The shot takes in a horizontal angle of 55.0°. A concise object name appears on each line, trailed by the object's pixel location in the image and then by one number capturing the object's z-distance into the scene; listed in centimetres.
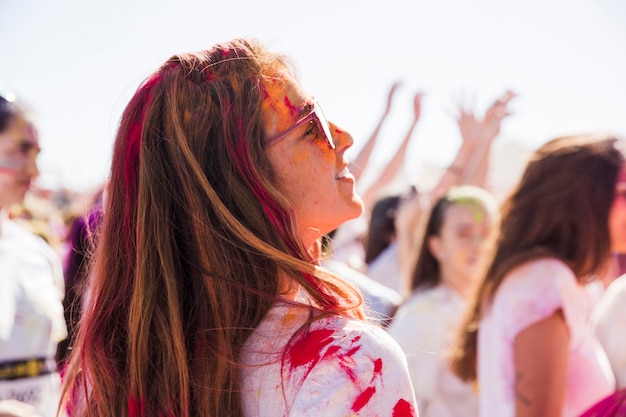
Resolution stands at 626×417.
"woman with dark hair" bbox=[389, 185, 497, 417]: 272
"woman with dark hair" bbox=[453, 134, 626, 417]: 176
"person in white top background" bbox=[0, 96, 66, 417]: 216
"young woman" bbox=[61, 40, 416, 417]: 93
